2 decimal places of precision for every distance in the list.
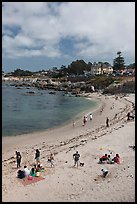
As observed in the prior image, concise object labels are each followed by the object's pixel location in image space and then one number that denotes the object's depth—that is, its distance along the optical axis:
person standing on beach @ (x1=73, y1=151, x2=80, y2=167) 15.10
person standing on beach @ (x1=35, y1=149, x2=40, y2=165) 16.09
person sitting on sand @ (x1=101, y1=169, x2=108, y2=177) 13.36
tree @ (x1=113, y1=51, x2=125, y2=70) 121.50
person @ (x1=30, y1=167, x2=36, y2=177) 13.82
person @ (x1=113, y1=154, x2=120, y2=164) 15.44
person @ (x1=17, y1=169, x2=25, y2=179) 13.78
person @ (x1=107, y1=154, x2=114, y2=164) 15.45
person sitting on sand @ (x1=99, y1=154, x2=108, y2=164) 15.58
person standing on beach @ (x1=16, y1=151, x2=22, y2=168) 15.68
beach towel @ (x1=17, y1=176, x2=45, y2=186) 13.13
